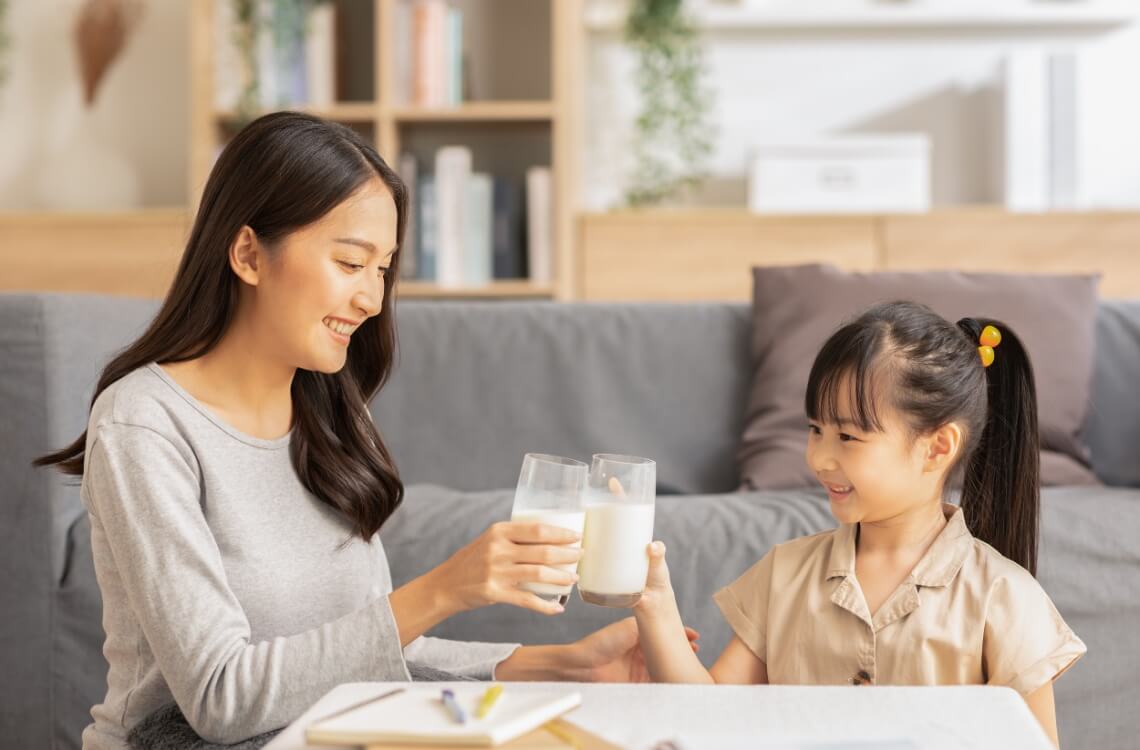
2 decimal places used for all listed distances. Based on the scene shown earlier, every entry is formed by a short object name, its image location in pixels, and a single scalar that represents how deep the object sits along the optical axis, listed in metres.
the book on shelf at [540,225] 3.47
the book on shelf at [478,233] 3.47
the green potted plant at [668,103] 3.46
